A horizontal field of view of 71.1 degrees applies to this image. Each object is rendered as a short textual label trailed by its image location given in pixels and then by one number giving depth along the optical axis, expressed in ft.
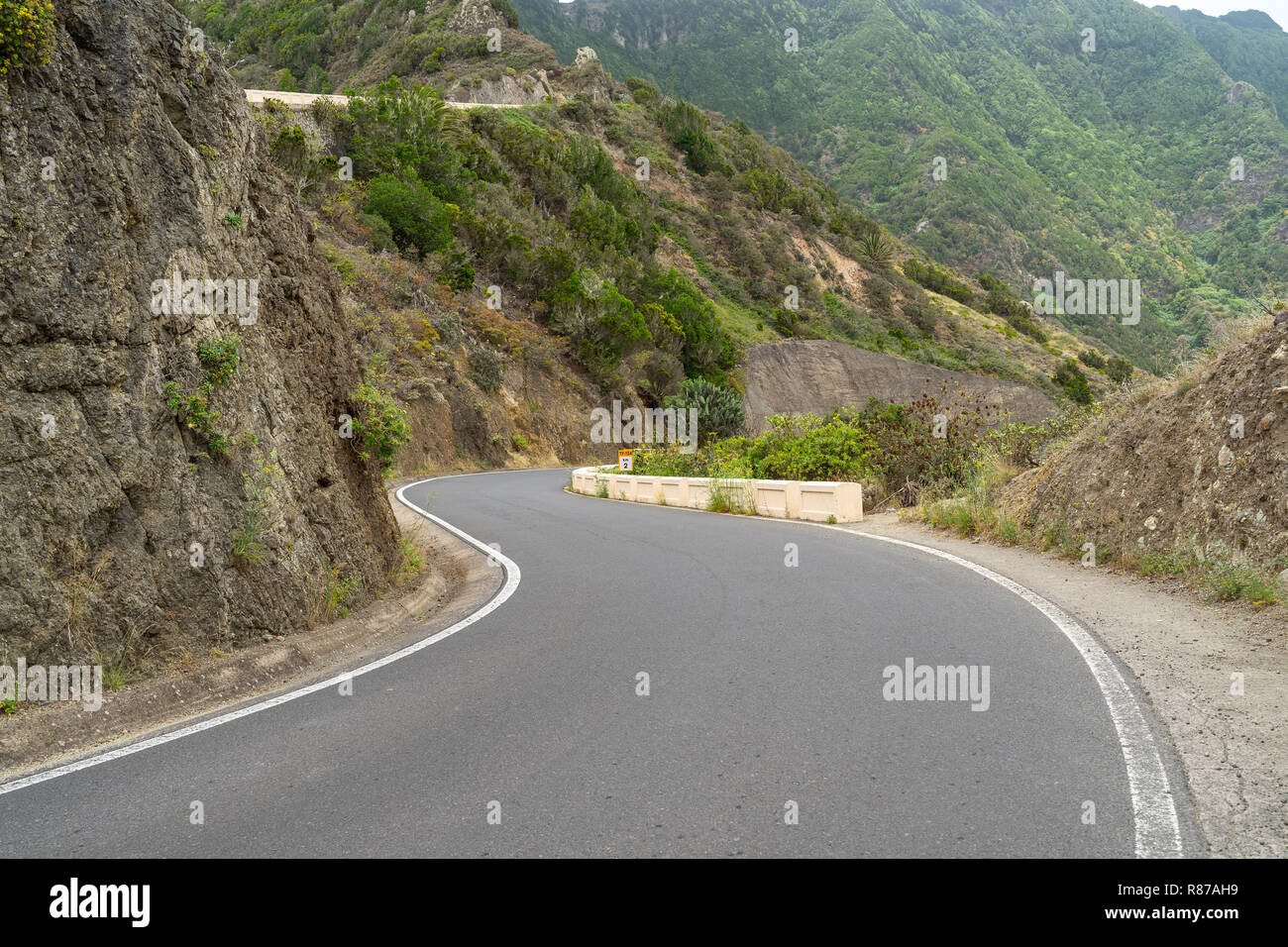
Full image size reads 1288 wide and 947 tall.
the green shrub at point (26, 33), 19.19
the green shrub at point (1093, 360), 244.01
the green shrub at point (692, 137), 269.44
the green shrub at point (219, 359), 23.53
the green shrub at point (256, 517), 23.17
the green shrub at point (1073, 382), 202.69
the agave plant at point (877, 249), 263.90
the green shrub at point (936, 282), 271.88
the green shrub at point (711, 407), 107.45
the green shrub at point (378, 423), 31.83
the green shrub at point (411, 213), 146.82
